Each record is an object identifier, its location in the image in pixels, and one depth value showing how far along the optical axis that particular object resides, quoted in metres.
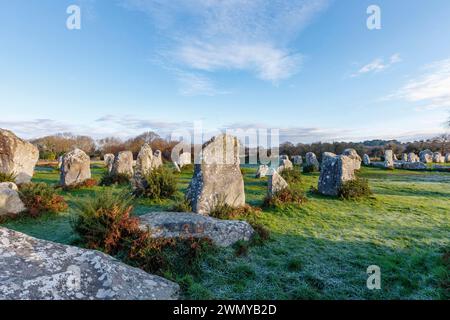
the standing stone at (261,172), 16.05
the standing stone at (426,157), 28.44
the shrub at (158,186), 9.37
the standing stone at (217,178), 7.34
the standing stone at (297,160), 27.73
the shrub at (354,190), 9.82
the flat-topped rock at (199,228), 4.95
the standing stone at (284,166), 14.54
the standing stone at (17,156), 10.86
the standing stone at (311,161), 19.98
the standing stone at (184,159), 22.54
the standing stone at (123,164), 13.58
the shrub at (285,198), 8.40
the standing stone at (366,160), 25.91
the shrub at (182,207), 7.07
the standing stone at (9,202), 6.98
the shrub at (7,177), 9.94
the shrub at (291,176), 13.65
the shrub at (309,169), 19.45
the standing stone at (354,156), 20.30
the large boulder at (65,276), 2.93
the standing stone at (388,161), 22.28
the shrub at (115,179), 12.87
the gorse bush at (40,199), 7.32
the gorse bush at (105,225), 4.65
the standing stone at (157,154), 21.45
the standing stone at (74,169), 11.71
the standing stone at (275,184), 9.00
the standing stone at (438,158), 29.06
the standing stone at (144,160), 10.91
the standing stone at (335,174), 10.35
